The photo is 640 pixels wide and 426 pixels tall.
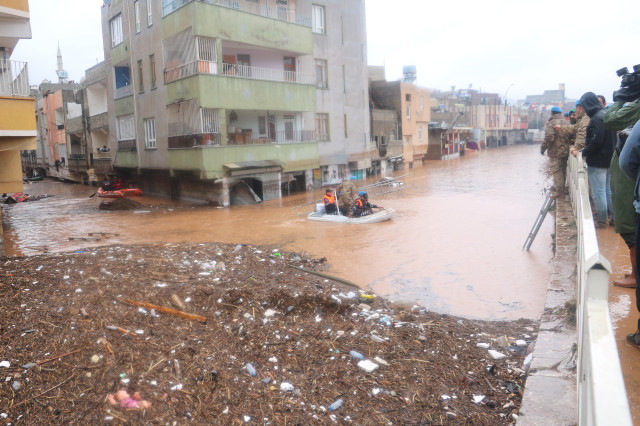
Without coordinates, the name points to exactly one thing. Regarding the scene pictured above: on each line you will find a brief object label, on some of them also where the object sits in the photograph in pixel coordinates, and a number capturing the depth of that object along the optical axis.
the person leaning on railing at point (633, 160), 3.59
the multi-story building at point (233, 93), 20.78
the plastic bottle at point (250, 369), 4.77
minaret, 53.50
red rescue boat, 23.75
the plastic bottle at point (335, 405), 4.32
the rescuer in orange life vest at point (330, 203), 16.38
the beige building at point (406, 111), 40.53
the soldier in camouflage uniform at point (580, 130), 8.77
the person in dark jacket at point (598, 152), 6.95
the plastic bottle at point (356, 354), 5.14
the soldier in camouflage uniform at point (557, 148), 10.30
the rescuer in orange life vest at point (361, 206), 15.76
